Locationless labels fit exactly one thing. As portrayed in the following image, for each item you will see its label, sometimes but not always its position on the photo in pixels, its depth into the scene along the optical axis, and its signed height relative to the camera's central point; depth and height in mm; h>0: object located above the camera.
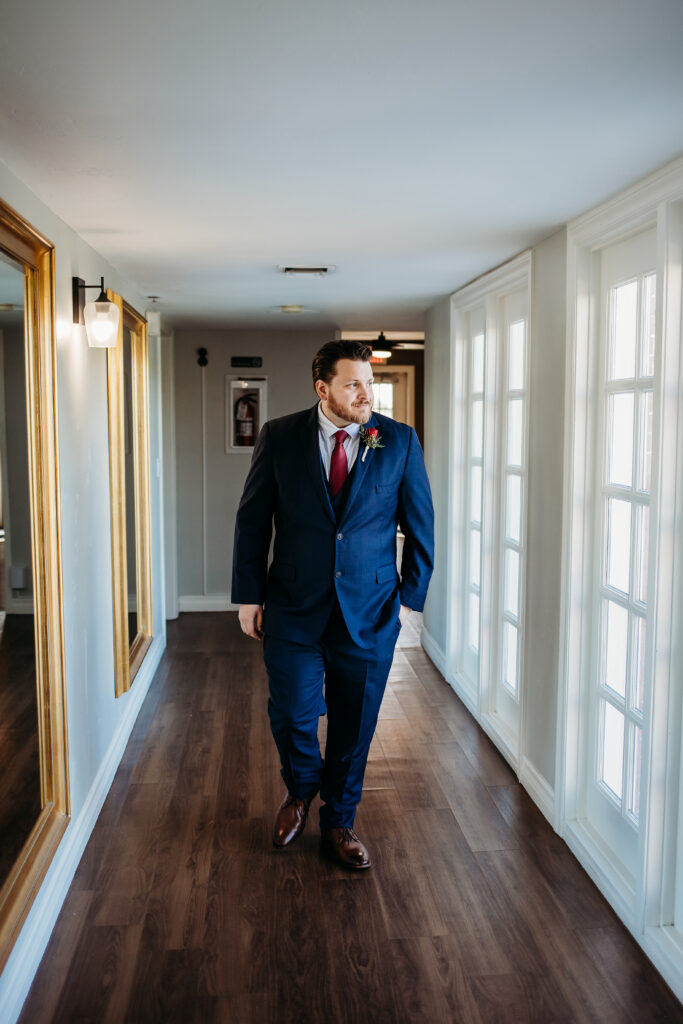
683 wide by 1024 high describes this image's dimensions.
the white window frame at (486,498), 3822 -344
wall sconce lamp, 3084 +410
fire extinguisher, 6805 +83
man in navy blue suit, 2770 -448
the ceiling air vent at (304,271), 3934 +746
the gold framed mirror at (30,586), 2285 -438
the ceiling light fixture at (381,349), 6870 +682
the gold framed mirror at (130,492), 3787 -304
